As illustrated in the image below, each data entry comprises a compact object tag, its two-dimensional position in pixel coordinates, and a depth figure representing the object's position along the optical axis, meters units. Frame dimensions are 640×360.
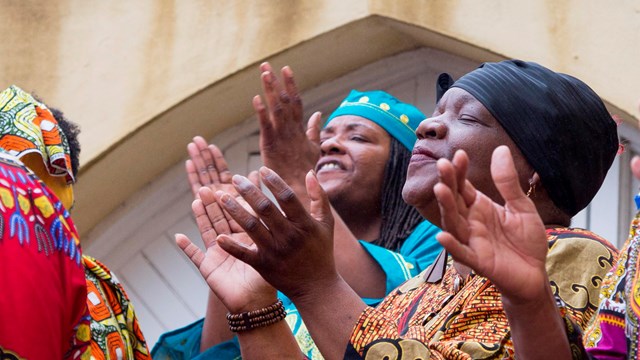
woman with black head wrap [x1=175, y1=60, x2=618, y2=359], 2.64
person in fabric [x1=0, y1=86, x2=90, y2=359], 2.71
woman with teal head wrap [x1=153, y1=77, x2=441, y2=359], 4.82
